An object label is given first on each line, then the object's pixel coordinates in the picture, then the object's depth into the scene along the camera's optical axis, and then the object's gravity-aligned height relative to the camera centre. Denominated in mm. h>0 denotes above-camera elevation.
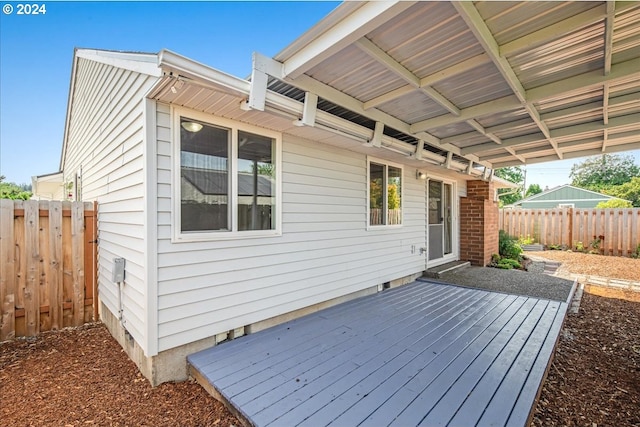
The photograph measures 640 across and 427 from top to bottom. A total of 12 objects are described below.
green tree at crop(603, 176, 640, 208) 28531 +2140
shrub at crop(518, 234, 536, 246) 11805 -1169
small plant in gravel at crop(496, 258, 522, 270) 7742 -1435
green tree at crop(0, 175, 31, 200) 10250 +531
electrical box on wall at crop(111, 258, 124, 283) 3148 -682
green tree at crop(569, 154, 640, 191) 37688 +5629
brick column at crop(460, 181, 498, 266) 7957 -327
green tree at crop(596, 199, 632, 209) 16978 +521
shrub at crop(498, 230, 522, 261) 8941 -1154
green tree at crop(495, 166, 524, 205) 32666 +4225
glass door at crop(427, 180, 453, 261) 7164 -171
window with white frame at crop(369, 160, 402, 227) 5297 +347
